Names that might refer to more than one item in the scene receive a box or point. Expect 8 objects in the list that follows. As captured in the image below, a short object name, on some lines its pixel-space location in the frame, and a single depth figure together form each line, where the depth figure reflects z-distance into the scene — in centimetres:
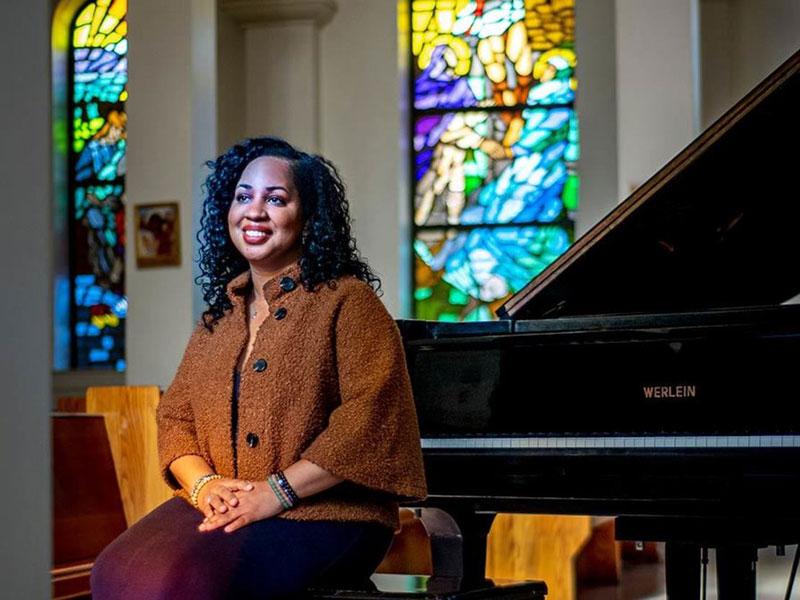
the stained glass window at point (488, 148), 1043
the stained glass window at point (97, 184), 1084
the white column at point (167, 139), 847
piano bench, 229
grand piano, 335
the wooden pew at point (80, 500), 481
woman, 230
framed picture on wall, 860
